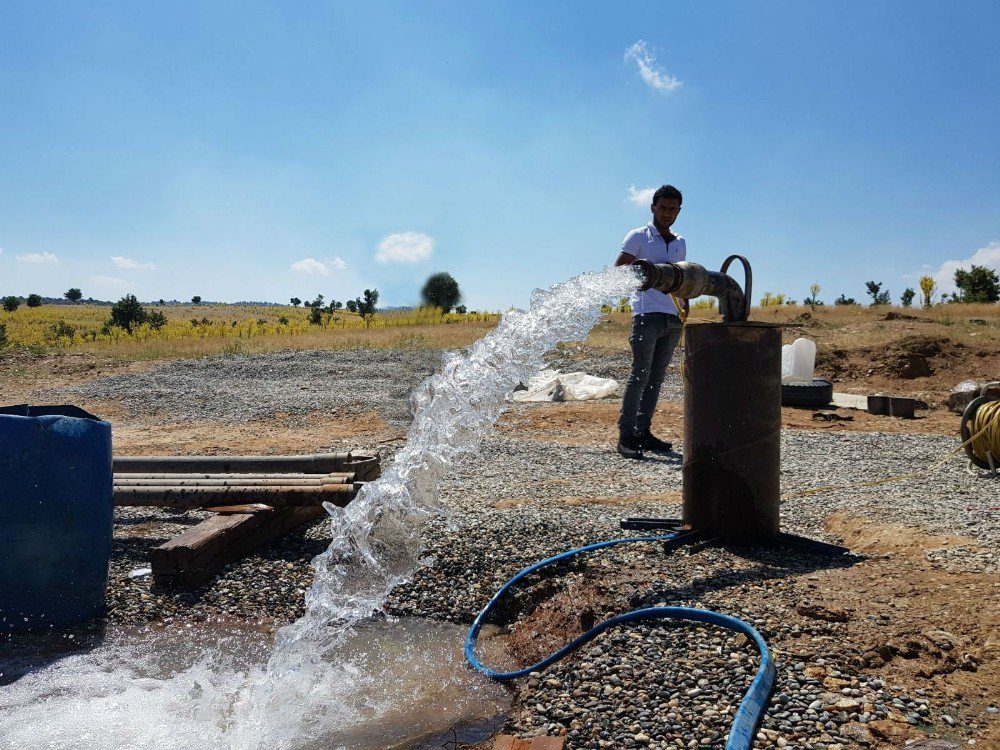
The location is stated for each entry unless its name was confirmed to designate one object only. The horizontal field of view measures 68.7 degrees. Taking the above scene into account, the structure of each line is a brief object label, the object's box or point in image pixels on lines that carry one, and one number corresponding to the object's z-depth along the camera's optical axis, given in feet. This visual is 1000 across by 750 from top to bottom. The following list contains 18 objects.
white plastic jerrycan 35.76
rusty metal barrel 11.66
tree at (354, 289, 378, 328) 193.77
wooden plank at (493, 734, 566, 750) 7.11
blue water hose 6.75
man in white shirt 19.11
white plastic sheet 36.70
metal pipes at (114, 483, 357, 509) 14.07
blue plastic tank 10.10
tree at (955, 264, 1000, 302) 93.35
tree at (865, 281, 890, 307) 107.26
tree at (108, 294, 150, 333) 135.33
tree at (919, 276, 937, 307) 99.83
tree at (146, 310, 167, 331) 142.71
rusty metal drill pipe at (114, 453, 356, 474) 16.93
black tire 33.50
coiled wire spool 18.19
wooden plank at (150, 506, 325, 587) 11.80
